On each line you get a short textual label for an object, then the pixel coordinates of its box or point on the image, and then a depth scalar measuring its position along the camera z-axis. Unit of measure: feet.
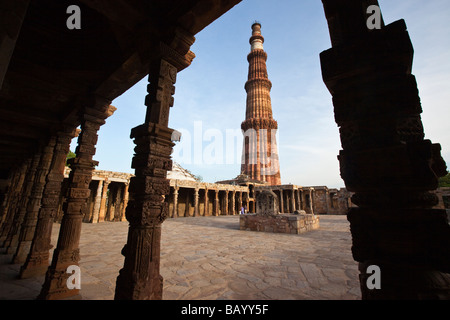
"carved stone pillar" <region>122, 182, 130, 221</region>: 52.59
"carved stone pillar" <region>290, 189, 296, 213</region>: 86.94
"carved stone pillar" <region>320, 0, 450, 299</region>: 3.85
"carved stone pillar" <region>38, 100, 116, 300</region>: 10.53
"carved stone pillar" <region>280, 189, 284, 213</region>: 87.69
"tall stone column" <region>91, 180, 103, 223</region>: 46.03
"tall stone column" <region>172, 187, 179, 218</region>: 60.98
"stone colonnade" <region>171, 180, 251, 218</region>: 65.46
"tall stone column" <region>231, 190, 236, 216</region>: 83.25
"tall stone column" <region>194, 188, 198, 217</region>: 67.02
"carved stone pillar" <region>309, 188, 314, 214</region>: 88.22
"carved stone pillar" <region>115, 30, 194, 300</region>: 7.06
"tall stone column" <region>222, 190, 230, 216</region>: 81.02
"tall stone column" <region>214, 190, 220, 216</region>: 74.21
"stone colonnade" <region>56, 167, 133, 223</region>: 46.42
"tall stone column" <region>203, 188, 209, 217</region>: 71.31
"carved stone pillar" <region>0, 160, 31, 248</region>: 25.82
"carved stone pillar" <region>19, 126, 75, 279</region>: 13.42
